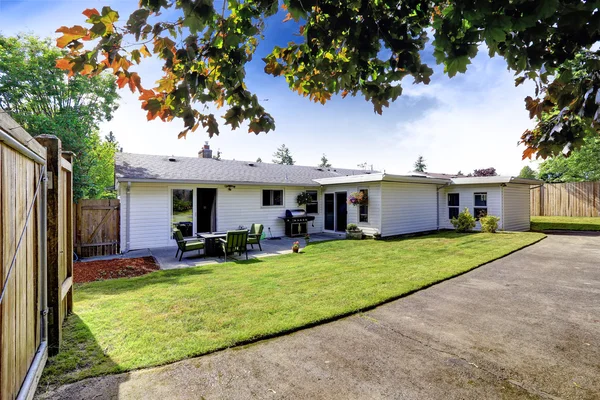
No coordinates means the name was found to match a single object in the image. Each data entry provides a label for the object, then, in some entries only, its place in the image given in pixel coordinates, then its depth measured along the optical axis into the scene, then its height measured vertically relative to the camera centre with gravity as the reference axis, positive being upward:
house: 10.36 +0.24
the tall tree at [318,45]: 1.95 +1.31
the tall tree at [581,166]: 19.95 +3.07
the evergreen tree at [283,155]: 57.75 +10.32
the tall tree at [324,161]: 58.09 +9.10
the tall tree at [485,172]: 30.34 +3.64
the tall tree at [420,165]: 54.09 +7.66
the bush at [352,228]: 12.70 -1.15
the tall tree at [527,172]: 48.94 +5.76
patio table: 8.91 -1.35
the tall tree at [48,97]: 13.24 +5.69
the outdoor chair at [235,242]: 8.21 -1.17
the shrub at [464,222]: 13.50 -0.92
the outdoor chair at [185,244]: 8.45 -1.30
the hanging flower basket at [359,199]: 12.44 +0.20
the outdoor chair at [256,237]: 9.61 -1.20
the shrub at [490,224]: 12.94 -0.97
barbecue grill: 13.32 -0.89
